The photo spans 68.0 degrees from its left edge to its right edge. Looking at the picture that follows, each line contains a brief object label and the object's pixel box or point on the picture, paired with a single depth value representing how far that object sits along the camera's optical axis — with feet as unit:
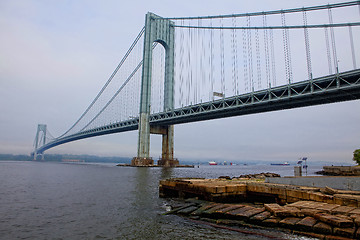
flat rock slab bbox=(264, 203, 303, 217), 31.42
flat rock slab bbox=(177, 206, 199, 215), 40.10
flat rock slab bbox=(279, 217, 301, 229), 29.53
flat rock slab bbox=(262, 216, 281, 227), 31.00
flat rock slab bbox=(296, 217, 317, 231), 28.17
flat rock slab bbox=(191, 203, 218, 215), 38.59
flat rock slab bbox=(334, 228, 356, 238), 25.36
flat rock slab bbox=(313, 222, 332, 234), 26.81
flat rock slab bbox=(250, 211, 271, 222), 32.35
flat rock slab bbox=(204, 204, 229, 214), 37.37
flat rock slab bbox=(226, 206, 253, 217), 34.62
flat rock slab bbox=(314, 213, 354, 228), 26.40
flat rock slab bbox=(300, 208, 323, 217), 30.30
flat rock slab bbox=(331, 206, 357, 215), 29.77
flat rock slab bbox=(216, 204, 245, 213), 36.57
